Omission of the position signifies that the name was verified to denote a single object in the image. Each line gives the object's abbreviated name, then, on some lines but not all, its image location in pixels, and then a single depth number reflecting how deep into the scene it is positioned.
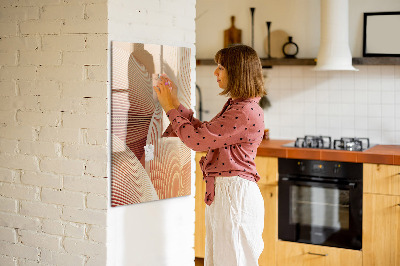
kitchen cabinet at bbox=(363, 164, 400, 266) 3.65
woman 2.54
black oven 3.79
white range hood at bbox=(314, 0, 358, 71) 4.11
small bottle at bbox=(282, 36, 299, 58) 4.50
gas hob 3.97
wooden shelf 4.13
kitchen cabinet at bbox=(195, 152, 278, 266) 4.03
